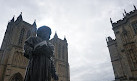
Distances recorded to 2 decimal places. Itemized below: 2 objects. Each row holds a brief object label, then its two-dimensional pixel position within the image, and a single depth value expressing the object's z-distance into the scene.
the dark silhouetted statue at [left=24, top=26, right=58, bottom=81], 2.93
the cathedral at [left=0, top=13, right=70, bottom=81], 28.06
